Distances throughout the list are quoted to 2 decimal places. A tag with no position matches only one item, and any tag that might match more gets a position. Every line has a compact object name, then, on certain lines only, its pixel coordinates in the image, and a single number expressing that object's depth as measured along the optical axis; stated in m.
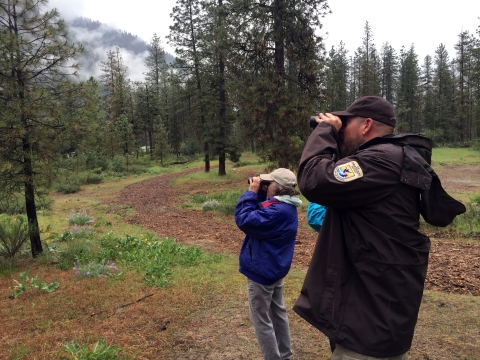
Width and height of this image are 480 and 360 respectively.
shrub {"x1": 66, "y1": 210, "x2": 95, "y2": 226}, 10.95
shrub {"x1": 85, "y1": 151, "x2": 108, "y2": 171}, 31.27
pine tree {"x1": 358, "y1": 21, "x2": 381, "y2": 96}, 45.19
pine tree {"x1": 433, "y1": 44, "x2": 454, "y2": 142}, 47.72
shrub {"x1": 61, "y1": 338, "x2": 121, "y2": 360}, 3.50
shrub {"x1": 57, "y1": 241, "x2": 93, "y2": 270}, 6.91
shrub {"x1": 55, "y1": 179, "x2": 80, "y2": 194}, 23.03
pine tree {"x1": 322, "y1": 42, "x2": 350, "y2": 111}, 45.41
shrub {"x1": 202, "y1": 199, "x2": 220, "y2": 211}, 14.18
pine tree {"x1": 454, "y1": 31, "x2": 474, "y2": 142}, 43.44
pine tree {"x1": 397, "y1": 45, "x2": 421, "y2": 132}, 52.34
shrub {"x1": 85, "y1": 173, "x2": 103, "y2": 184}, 26.96
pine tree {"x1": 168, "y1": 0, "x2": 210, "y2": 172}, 23.88
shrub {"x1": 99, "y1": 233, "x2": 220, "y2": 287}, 6.21
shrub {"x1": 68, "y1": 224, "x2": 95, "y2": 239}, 9.25
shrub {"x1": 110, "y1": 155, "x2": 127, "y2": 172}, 32.69
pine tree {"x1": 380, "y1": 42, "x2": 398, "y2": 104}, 54.93
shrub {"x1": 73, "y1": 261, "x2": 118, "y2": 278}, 6.30
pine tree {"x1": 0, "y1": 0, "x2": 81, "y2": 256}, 6.45
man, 1.71
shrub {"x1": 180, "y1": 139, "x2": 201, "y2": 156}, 43.88
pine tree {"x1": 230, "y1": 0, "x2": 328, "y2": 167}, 14.99
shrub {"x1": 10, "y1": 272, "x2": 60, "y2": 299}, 5.67
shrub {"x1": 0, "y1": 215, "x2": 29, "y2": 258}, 7.09
